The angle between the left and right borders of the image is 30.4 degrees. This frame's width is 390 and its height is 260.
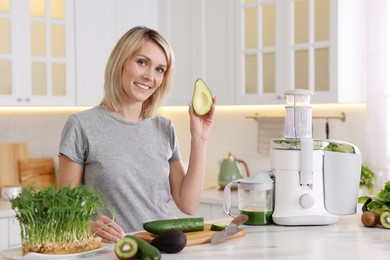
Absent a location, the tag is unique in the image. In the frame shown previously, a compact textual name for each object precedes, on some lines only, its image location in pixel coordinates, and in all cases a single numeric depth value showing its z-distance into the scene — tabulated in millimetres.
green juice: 2625
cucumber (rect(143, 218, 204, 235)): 2219
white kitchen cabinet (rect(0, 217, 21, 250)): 4070
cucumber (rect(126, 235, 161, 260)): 1934
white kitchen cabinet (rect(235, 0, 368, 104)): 4188
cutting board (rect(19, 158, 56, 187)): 4836
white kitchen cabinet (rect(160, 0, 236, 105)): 4789
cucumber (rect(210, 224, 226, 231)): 2342
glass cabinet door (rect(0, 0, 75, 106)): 4438
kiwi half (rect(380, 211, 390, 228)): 2525
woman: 2623
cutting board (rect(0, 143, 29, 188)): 4730
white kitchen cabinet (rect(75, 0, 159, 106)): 4785
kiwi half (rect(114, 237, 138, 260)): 1952
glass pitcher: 2615
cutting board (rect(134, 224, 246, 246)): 2193
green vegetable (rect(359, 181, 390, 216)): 2561
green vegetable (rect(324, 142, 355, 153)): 2643
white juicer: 2605
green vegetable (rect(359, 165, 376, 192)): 4184
